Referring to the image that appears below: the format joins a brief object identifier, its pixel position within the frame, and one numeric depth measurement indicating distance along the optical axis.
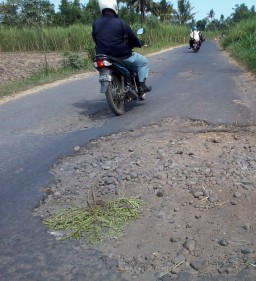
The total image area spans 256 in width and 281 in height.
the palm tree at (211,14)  87.62
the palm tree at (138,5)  46.09
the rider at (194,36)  23.10
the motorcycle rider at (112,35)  5.77
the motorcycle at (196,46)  22.65
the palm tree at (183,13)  64.12
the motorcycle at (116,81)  5.62
